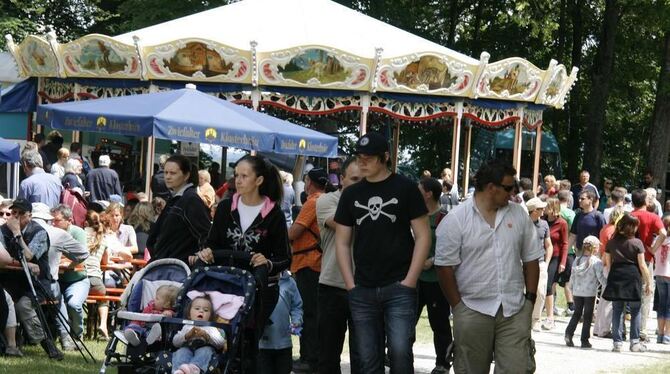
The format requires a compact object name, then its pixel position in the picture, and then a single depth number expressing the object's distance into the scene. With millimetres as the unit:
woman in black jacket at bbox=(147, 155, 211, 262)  9375
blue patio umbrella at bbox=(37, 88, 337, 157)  14734
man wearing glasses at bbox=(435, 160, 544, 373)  8289
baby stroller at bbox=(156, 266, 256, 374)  8219
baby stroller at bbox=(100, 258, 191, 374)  8547
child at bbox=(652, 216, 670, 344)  16688
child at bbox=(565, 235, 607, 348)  15664
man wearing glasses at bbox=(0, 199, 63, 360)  11648
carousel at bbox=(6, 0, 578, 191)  24359
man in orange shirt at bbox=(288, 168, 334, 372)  11102
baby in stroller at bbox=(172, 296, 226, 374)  8141
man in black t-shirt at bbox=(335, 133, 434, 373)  8461
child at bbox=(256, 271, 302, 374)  9422
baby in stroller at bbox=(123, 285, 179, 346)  8461
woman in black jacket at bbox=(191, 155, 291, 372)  8680
